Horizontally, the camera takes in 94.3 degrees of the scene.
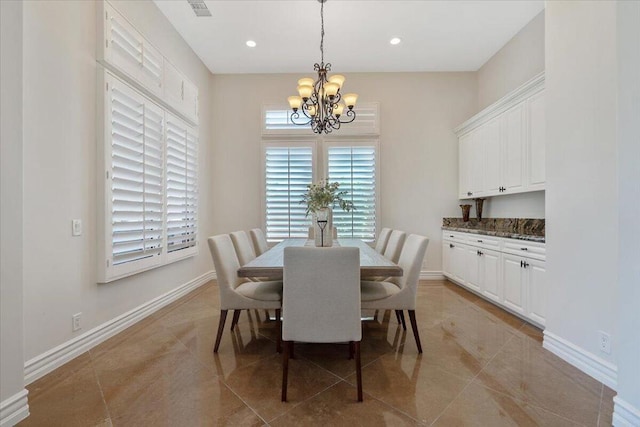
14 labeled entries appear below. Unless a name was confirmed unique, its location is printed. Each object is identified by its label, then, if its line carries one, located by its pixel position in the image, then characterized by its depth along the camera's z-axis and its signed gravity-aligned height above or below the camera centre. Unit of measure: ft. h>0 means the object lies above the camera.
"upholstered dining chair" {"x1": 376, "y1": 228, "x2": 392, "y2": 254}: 11.91 -1.12
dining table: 6.94 -1.30
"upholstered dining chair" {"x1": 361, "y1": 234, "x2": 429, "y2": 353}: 8.04 -2.25
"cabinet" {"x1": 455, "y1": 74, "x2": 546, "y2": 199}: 10.77 +2.89
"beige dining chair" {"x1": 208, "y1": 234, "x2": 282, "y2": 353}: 8.10 -2.26
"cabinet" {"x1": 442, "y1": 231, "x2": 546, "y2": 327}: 9.73 -2.30
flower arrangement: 9.53 +0.51
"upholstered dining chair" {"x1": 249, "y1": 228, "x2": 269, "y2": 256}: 12.47 -1.23
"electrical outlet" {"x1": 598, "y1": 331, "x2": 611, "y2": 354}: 6.68 -2.91
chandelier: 9.59 +3.99
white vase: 9.69 -0.57
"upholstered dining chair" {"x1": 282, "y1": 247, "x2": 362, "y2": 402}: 5.93 -1.72
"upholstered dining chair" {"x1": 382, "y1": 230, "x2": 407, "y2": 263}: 10.23 -1.14
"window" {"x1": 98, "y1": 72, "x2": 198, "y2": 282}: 8.83 +0.98
